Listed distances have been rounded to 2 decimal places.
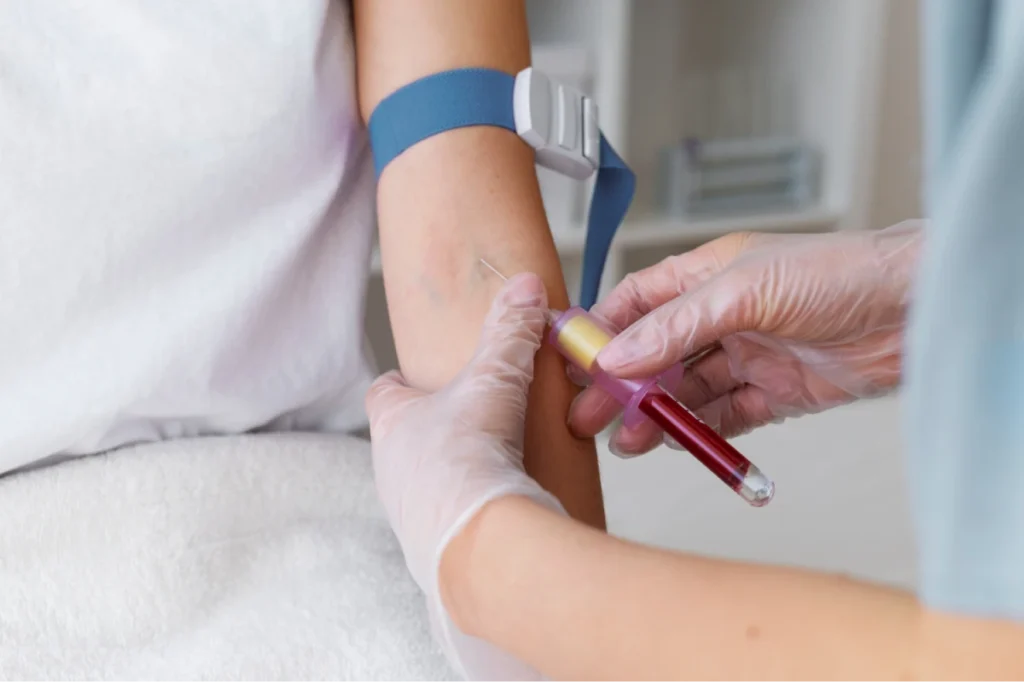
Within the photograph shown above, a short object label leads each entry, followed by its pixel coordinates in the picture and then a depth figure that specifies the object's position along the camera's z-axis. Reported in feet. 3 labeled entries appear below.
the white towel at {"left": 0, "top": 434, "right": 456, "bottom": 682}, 2.06
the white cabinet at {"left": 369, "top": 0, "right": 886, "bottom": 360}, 6.01
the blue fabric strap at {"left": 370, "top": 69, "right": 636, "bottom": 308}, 2.64
